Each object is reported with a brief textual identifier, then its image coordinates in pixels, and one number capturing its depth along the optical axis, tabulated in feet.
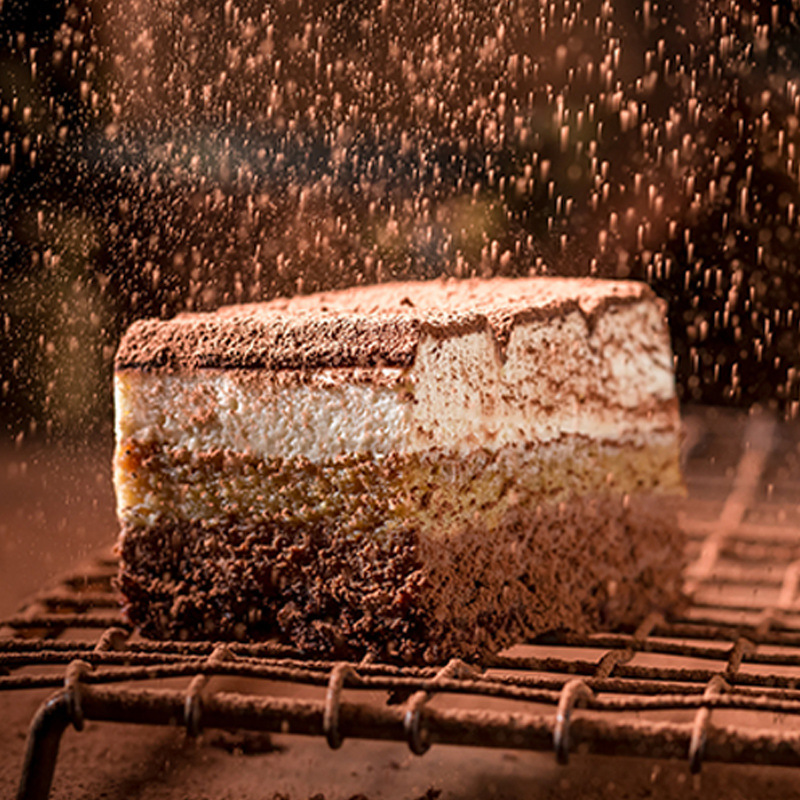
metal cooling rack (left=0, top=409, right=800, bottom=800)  2.14
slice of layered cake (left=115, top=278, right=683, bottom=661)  2.31
